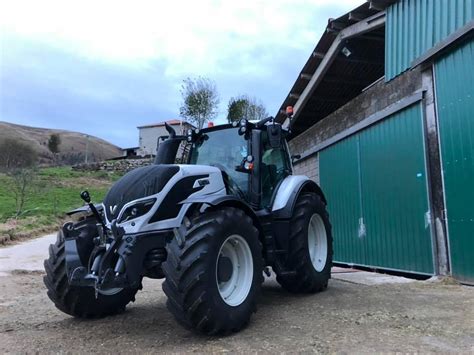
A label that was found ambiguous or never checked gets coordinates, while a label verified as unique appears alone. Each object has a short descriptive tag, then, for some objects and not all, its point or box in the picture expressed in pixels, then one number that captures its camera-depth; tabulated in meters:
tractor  3.90
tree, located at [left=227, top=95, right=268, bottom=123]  36.53
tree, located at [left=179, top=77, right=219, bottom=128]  39.47
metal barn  6.55
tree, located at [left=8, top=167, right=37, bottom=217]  20.19
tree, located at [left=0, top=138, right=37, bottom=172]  43.73
